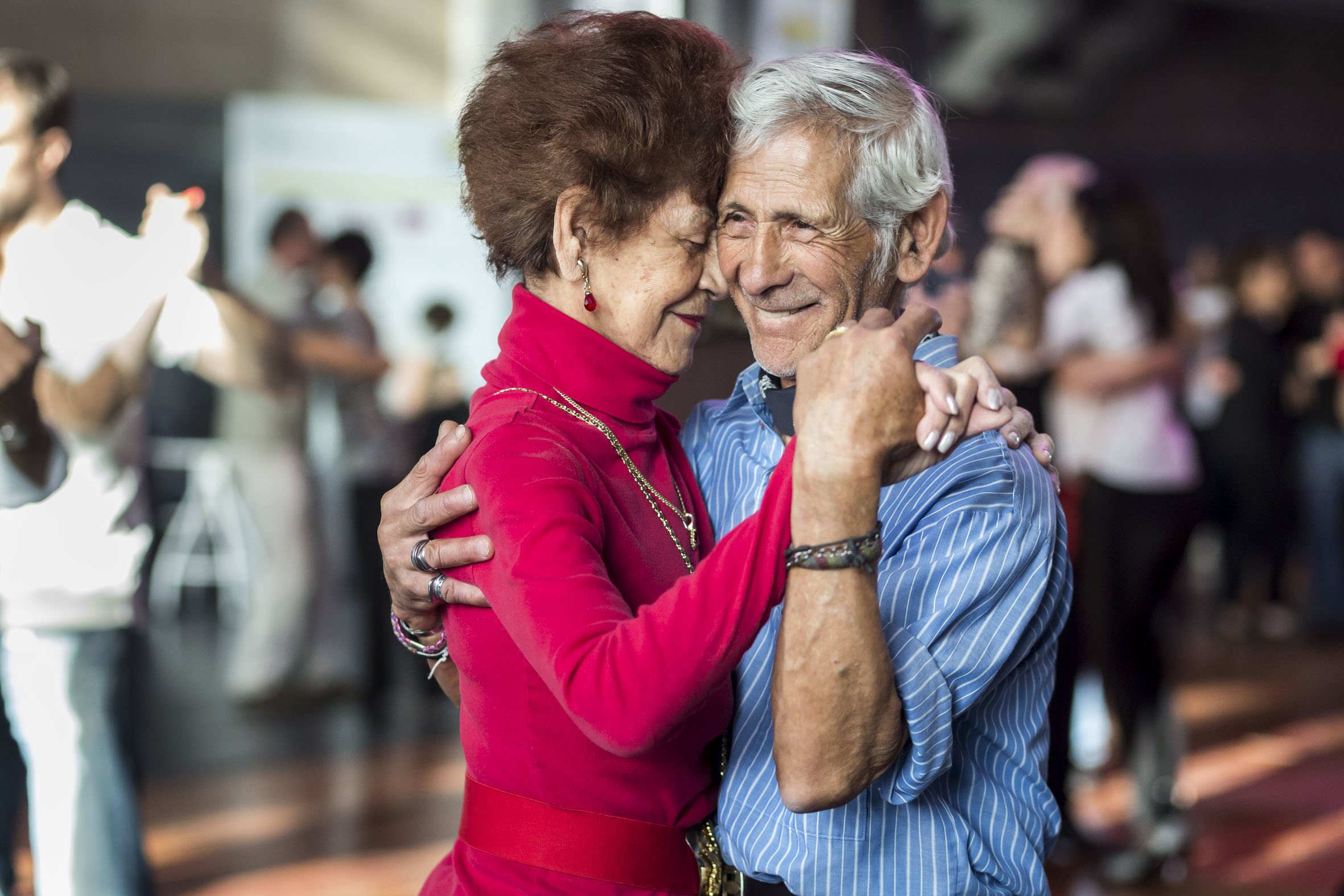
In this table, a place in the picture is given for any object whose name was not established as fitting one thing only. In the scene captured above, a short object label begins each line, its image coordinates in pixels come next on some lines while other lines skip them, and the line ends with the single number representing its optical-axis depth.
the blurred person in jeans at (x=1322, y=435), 7.29
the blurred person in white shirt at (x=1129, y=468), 3.78
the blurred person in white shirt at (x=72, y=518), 2.46
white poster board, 6.51
